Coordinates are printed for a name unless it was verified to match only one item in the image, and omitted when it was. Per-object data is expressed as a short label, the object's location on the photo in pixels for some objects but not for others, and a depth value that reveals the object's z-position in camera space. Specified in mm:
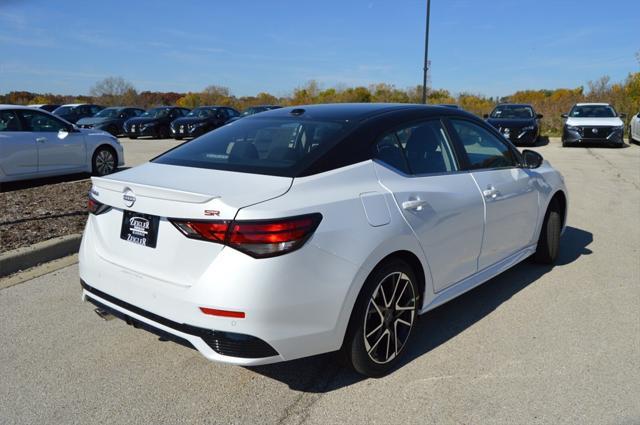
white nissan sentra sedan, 2576
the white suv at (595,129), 17562
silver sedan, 9259
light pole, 23625
